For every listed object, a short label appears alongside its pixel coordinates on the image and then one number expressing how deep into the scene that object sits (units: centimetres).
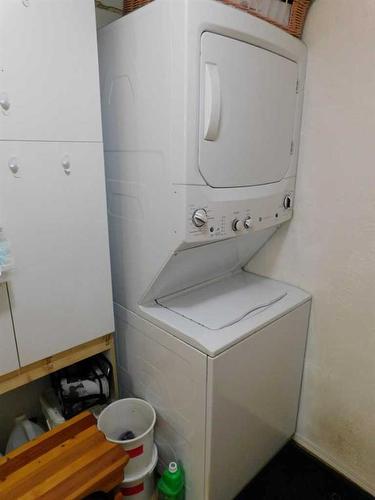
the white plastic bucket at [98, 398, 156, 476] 153
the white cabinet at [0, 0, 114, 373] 113
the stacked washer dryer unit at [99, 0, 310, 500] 123
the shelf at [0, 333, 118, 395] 137
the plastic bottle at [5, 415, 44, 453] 167
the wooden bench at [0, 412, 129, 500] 120
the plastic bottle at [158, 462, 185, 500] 154
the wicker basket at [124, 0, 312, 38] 139
